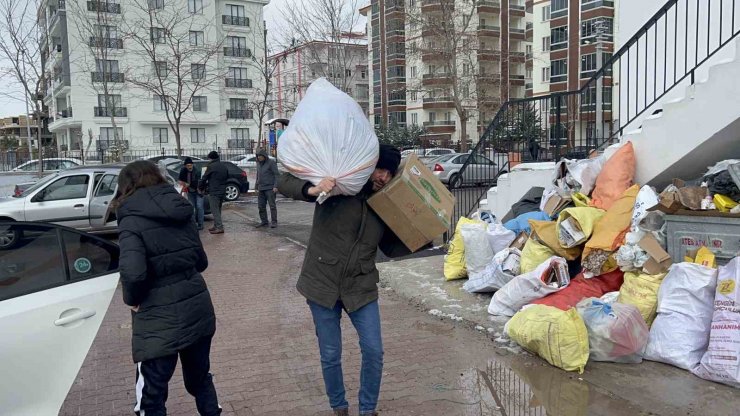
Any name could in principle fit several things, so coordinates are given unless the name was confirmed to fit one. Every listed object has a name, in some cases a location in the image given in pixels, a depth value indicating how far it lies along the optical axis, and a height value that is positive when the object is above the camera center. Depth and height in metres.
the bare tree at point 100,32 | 21.34 +4.67
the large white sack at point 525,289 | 5.23 -1.36
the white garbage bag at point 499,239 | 6.55 -1.10
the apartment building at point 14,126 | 99.95 +5.11
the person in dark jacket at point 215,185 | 12.19 -0.77
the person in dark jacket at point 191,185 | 12.52 -0.78
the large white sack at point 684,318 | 4.22 -1.33
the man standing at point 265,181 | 12.52 -0.72
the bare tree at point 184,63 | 36.71 +6.48
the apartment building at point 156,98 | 40.84 +4.40
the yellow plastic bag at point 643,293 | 4.60 -1.26
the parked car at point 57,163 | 23.86 -0.44
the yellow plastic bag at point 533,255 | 5.67 -1.13
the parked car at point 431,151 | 30.74 -0.50
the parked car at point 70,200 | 10.89 -0.89
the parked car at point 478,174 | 9.86 -0.57
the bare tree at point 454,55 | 29.39 +5.48
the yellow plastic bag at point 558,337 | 4.31 -1.49
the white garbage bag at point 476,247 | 6.58 -1.20
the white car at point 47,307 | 2.88 -0.80
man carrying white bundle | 3.37 -0.77
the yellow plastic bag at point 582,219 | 5.40 -0.76
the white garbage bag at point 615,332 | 4.30 -1.44
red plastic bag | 5.07 -1.34
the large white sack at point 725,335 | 3.89 -1.35
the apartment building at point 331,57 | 24.91 +4.00
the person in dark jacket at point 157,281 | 3.00 -0.69
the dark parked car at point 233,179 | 18.77 -1.02
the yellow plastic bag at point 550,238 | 5.58 -0.97
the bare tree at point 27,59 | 17.58 +2.85
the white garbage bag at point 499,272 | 6.02 -1.36
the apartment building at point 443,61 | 31.16 +6.01
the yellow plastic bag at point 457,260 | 7.03 -1.43
